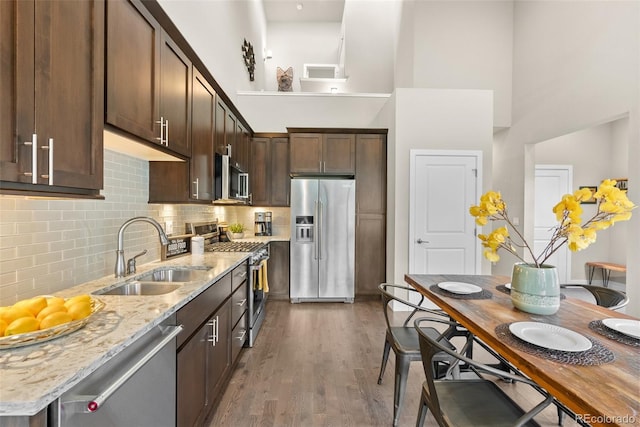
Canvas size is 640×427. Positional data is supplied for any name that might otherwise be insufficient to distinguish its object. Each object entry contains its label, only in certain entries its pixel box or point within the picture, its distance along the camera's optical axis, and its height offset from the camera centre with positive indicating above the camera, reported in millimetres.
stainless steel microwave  2945 +310
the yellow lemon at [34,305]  1015 -333
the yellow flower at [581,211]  1302 +1
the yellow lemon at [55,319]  971 -369
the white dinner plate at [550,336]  1140 -508
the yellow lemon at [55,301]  1057 -334
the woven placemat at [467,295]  1856 -527
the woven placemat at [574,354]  1048 -518
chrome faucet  1850 -236
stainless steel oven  2981 -548
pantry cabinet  4520 +17
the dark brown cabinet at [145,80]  1405 +737
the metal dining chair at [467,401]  1168 -852
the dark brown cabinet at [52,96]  908 +394
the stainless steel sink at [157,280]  1756 -475
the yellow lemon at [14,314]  959 -346
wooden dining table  821 -525
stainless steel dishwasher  803 -600
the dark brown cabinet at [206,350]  1499 -856
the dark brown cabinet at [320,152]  4539 +893
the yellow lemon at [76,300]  1076 -338
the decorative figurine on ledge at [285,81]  5688 +2483
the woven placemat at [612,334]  1198 -518
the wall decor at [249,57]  4892 +2628
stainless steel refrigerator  4336 -472
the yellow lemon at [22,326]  909 -366
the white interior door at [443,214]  4066 -27
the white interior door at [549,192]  5535 +384
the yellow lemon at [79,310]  1047 -361
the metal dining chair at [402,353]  1819 -863
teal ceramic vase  1498 -388
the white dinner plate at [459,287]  1905 -505
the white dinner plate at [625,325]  1234 -497
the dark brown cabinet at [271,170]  4828 +653
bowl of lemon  909 -365
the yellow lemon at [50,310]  998 -349
